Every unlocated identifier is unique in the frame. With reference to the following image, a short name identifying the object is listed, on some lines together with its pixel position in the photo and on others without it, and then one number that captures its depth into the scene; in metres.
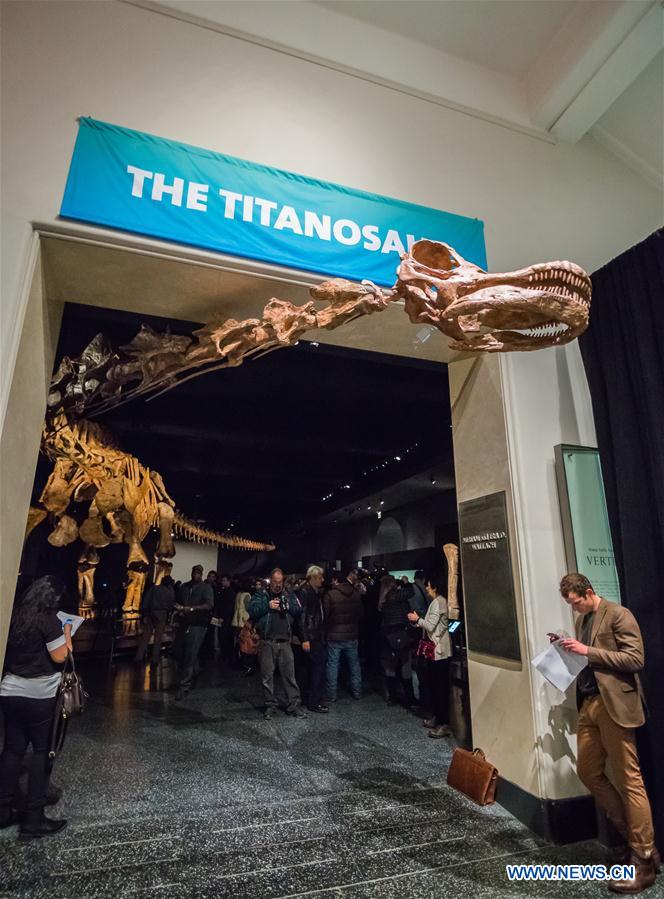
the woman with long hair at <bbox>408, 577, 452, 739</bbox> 5.48
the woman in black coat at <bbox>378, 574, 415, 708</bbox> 6.59
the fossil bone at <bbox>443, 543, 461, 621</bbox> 5.64
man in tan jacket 2.75
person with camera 5.96
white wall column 3.41
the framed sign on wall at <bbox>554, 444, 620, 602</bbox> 3.63
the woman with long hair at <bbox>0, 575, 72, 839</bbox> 3.17
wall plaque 3.74
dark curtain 3.13
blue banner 3.34
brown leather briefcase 3.55
